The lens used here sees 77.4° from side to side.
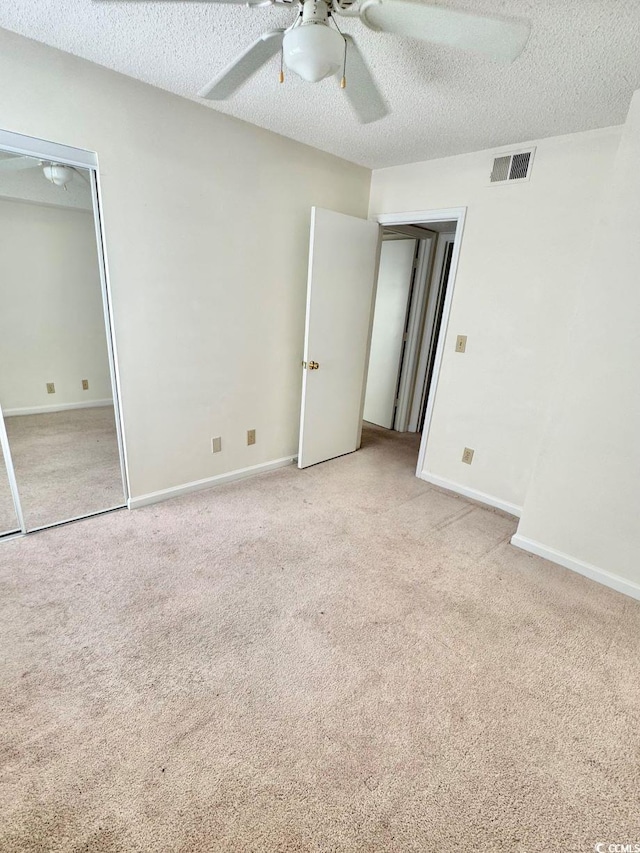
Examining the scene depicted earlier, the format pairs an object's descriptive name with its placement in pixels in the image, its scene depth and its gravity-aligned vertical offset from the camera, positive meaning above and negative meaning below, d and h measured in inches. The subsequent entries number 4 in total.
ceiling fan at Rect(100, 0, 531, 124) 45.2 +31.1
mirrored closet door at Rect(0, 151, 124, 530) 84.0 -13.7
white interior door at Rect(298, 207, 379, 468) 116.2 -8.2
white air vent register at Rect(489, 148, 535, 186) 97.0 +34.9
